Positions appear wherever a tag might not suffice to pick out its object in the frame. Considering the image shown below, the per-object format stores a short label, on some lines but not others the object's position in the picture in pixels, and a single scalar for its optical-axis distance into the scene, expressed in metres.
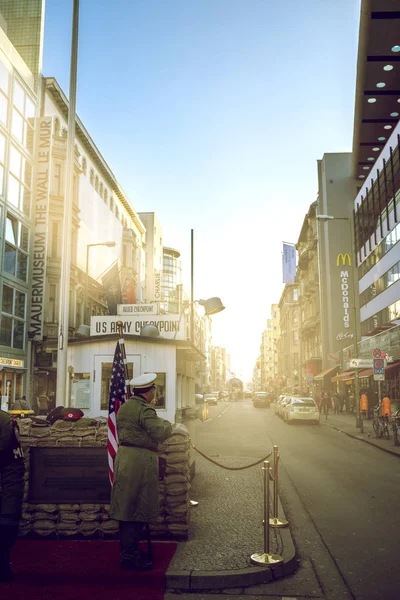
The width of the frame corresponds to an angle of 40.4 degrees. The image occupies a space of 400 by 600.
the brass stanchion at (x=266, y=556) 5.59
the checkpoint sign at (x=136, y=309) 13.69
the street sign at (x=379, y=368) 20.11
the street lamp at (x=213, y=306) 16.29
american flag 6.52
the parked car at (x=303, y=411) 28.58
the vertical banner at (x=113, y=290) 20.48
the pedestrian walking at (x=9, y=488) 5.11
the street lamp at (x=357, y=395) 24.28
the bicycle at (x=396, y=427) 18.12
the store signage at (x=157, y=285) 76.50
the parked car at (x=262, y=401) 56.31
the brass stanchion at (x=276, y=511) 7.23
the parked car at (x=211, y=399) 61.59
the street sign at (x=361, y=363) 23.33
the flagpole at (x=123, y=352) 7.39
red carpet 4.95
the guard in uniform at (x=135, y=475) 5.48
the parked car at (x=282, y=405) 32.97
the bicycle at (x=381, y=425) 20.67
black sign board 6.59
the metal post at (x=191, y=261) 26.74
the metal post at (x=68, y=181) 13.02
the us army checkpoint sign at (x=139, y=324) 12.62
